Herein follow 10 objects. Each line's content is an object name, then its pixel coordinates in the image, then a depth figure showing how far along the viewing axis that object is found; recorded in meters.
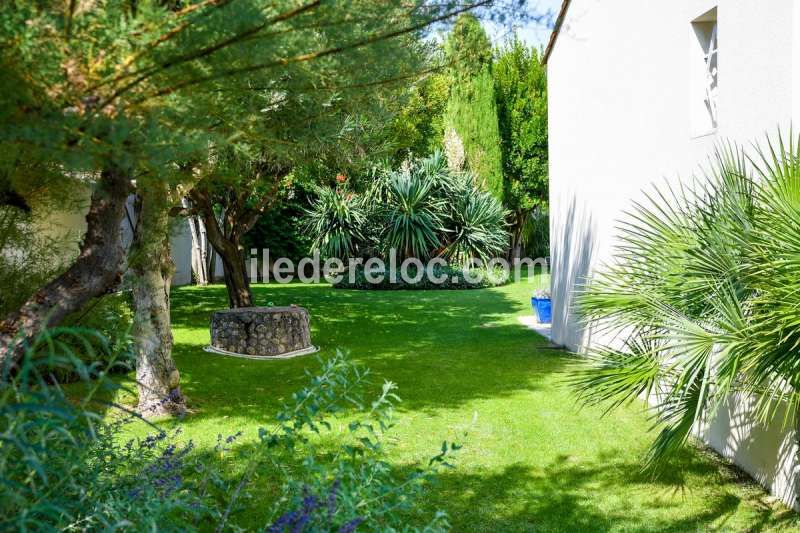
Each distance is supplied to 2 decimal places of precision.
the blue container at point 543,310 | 14.30
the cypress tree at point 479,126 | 26.95
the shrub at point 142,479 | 2.32
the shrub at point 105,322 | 7.31
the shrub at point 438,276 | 22.39
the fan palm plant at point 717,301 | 4.17
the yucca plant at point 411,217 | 22.48
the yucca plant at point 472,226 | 23.39
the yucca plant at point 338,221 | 23.00
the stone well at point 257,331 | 11.32
